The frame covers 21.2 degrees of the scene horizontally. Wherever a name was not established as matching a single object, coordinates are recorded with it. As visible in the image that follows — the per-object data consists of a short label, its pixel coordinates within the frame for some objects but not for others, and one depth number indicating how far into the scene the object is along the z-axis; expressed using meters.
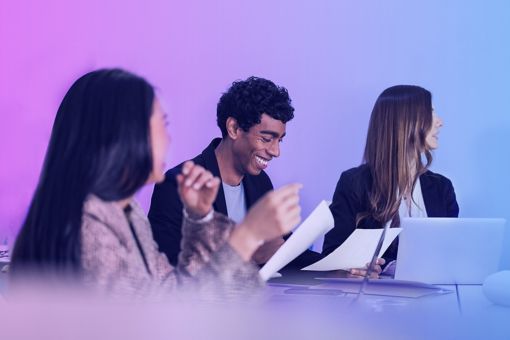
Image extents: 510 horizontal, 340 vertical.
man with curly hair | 5.15
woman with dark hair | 3.23
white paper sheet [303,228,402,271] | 4.28
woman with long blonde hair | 5.44
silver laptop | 4.23
